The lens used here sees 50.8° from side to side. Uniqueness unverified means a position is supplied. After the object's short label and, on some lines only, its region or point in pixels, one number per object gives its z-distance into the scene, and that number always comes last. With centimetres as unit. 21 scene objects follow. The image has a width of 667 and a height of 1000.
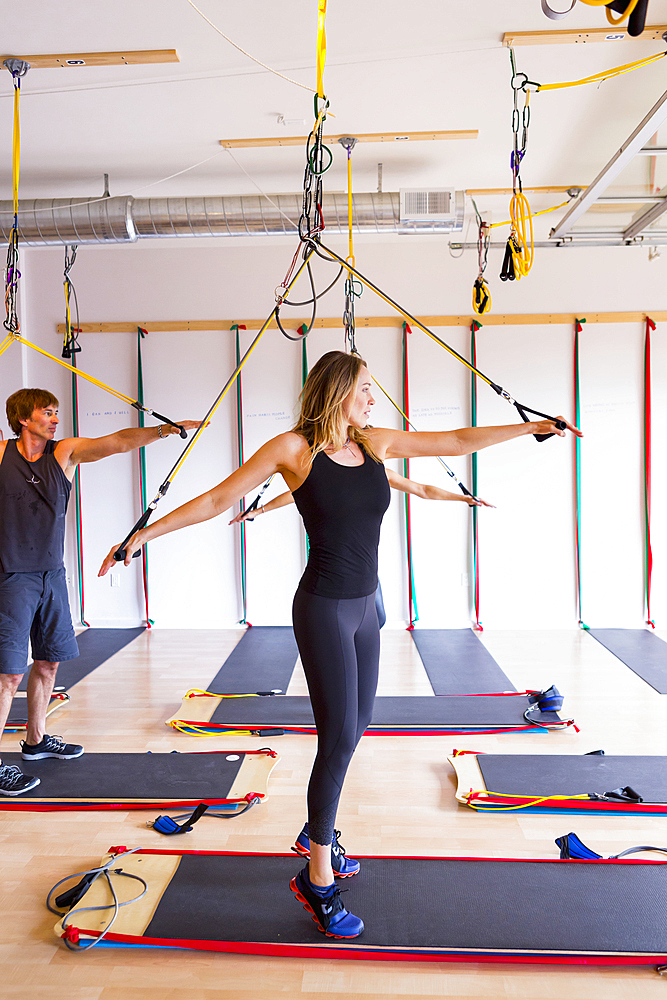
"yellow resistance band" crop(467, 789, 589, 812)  286
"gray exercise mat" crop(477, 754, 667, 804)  301
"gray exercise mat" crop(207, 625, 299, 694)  450
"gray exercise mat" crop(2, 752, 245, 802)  303
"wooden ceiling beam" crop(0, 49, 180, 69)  321
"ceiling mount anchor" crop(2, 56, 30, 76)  322
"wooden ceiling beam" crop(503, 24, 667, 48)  305
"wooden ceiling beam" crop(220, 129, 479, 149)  414
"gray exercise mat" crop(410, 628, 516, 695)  441
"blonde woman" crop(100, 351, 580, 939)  199
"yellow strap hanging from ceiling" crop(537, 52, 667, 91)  294
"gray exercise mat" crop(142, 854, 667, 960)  206
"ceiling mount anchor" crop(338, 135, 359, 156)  412
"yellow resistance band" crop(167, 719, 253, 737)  373
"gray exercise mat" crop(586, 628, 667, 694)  456
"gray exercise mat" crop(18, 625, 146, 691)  473
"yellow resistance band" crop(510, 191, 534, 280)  347
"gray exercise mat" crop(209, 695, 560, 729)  378
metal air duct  457
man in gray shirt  309
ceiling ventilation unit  450
